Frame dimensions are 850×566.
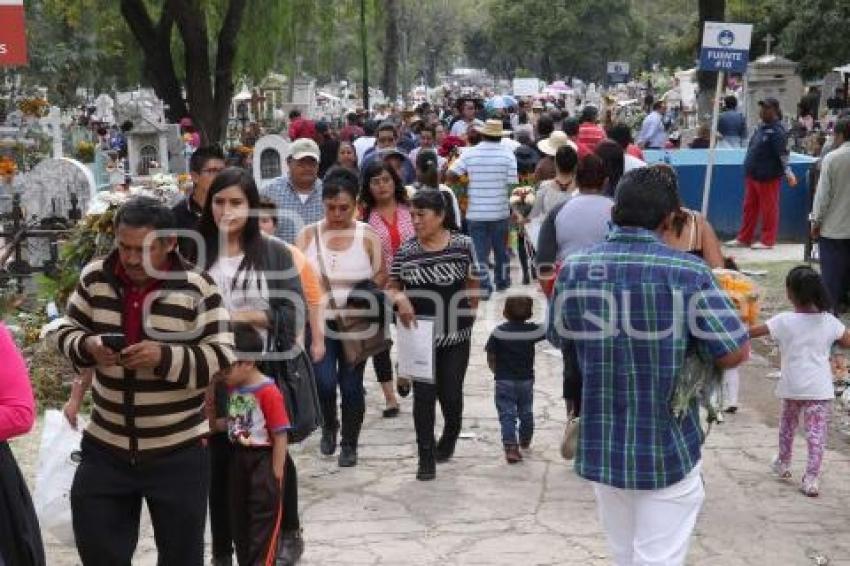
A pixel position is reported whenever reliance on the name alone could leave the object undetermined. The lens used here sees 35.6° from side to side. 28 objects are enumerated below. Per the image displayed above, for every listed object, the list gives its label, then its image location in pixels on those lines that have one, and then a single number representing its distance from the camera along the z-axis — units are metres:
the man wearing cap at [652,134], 22.77
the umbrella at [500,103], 31.42
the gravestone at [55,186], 16.75
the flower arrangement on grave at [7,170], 15.77
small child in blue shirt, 7.72
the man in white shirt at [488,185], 12.38
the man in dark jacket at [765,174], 15.28
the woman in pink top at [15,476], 4.07
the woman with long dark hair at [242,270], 5.60
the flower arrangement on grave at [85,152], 24.19
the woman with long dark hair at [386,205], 8.33
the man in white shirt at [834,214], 10.07
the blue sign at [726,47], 14.27
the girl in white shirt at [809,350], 7.07
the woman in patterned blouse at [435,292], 7.31
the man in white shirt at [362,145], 16.18
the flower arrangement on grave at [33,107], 20.25
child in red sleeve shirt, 5.42
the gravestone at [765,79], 28.92
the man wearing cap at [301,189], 8.75
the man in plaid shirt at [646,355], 4.32
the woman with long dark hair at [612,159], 8.09
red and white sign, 9.89
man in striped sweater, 4.58
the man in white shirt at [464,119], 20.11
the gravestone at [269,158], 17.86
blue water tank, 16.72
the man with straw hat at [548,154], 12.45
